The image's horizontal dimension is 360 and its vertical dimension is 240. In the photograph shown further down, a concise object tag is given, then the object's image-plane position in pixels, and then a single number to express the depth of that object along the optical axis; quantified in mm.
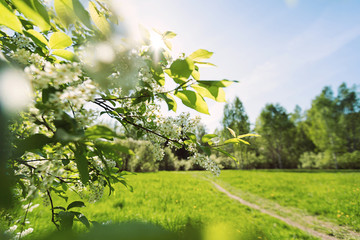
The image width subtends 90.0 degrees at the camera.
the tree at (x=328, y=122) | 33031
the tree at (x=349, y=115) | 33188
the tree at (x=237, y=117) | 30238
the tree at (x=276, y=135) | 41719
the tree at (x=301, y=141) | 46938
